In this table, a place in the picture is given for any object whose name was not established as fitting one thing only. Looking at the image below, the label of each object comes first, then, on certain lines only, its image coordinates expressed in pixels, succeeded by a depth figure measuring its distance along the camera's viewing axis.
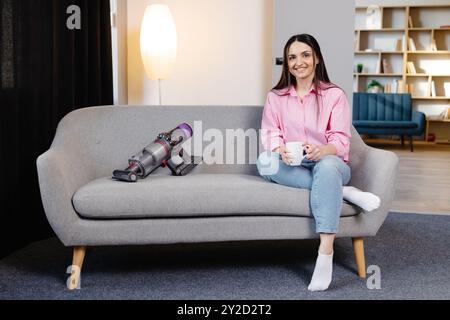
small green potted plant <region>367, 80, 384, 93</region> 8.62
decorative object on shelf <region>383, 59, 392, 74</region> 8.59
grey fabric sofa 2.11
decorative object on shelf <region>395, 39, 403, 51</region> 8.55
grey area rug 2.07
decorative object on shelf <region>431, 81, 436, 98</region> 8.47
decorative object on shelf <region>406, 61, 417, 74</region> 8.49
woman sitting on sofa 2.14
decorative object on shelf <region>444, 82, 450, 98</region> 8.48
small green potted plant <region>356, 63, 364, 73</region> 8.69
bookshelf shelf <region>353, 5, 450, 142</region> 8.47
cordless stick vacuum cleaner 2.33
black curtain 2.50
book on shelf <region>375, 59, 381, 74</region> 8.59
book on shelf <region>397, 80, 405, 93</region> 8.45
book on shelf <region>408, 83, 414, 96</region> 8.52
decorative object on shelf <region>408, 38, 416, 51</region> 8.48
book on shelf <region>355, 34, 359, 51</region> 8.70
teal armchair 7.92
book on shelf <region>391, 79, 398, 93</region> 8.55
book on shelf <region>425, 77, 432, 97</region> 8.44
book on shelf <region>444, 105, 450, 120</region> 8.38
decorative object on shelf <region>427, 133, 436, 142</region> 8.54
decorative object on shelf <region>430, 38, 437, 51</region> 8.41
